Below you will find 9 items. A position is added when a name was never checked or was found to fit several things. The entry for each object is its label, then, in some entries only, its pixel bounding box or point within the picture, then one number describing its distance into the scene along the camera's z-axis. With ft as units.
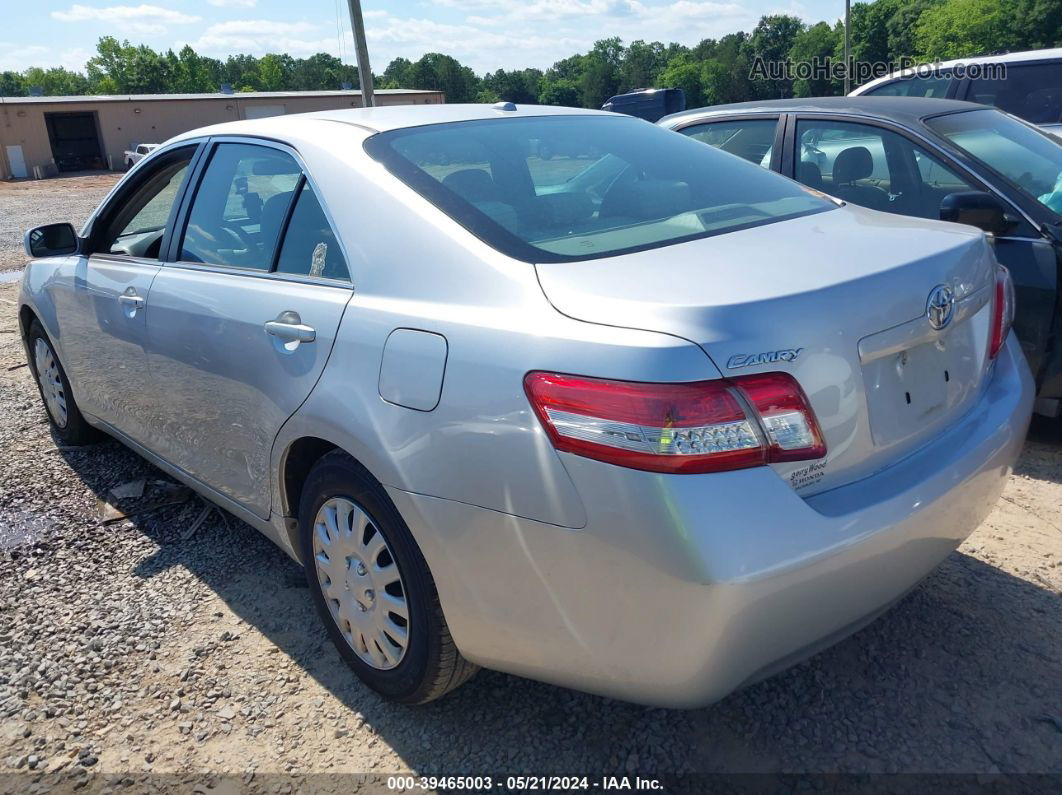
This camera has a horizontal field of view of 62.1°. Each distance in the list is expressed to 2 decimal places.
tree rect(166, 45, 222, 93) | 311.88
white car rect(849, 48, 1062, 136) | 23.59
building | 136.26
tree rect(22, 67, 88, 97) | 402.09
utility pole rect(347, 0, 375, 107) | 49.11
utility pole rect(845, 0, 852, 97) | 107.96
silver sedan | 5.70
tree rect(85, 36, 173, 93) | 302.25
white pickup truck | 94.95
